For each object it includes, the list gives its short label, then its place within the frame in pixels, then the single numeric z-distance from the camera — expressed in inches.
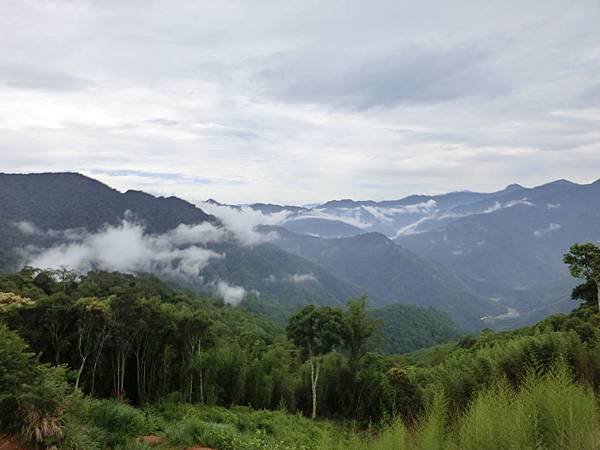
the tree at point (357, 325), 892.0
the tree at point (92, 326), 697.0
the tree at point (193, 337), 864.9
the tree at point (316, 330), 874.1
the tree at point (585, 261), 906.7
